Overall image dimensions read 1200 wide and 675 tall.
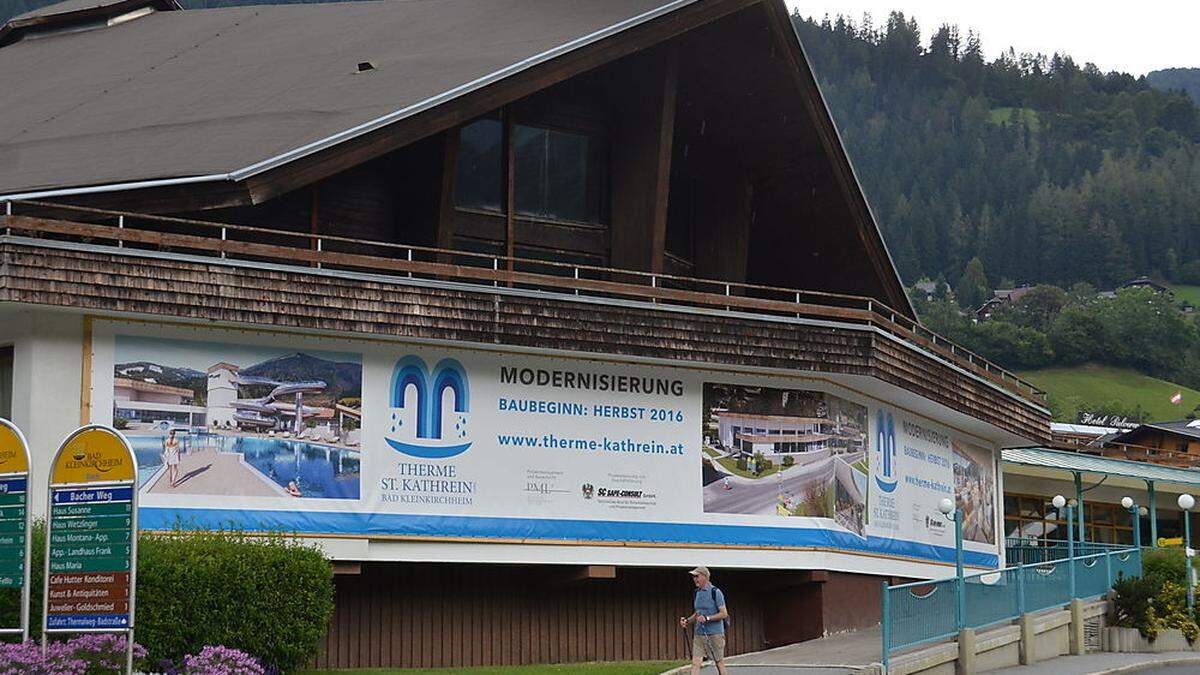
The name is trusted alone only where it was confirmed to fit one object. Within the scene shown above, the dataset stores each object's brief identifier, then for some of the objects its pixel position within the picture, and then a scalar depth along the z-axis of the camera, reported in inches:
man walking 811.4
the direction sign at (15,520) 683.4
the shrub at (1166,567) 1266.0
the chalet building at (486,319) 895.7
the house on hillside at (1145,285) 7041.8
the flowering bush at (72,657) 652.1
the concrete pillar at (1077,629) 1122.7
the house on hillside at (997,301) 6541.3
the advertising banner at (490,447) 906.7
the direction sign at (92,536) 668.1
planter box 1168.9
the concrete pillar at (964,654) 949.2
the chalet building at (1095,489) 1792.6
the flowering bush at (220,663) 711.1
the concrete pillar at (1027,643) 1039.6
